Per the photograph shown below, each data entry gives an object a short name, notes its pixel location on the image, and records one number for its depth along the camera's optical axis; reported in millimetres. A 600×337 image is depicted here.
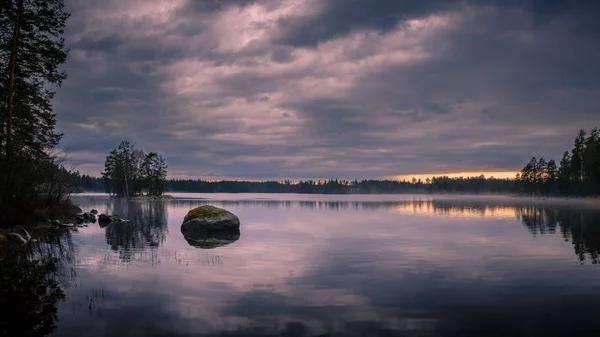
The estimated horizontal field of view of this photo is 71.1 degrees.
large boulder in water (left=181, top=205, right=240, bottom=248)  33491
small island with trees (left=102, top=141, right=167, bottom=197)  135250
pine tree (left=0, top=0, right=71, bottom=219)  28550
